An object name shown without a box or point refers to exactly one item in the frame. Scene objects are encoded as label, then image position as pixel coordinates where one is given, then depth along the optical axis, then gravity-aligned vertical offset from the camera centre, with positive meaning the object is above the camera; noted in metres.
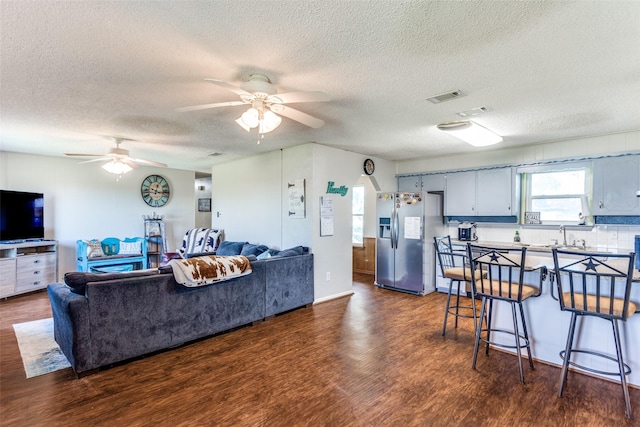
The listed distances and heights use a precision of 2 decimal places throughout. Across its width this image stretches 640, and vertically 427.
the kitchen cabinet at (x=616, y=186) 3.89 +0.31
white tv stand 4.77 -0.88
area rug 2.74 -1.34
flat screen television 5.04 -0.09
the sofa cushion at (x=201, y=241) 6.15 -0.61
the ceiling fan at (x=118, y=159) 4.38 +0.70
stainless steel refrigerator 5.22 -0.48
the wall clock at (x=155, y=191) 6.81 +0.41
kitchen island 2.46 -1.01
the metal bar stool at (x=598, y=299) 2.12 -0.64
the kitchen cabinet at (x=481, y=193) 4.88 +0.28
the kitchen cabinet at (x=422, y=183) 5.64 +0.51
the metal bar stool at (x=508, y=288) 2.56 -0.65
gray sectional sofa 2.60 -0.95
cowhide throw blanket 3.05 -0.59
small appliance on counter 5.26 -0.35
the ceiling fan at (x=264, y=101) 2.24 +0.79
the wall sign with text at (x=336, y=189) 4.88 +0.33
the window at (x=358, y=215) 7.35 -0.11
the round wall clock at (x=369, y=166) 5.57 +0.76
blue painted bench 5.48 -0.80
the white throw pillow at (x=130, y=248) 5.92 -0.71
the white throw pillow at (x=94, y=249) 5.46 -0.67
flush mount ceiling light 3.44 +0.88
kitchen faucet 4.43 -0.32
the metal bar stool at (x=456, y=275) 3.12 -0.65
